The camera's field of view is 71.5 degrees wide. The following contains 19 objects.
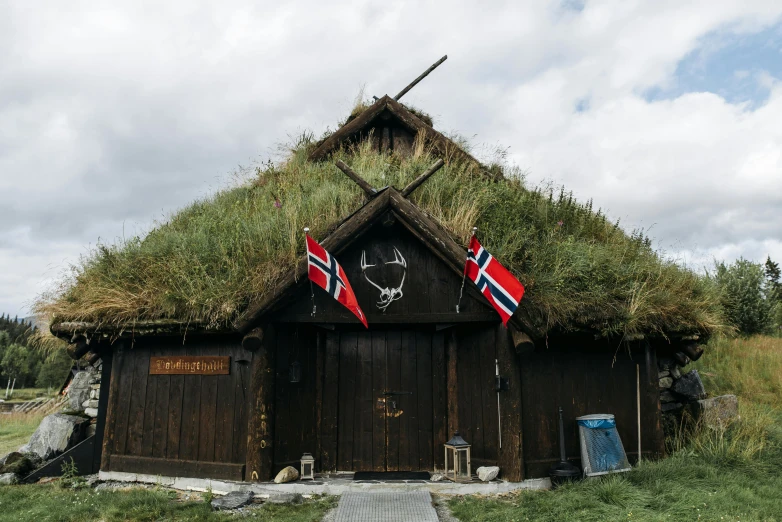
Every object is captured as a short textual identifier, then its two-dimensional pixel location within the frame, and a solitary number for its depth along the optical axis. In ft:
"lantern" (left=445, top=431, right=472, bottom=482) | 22.17
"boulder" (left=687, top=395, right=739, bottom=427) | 26.27
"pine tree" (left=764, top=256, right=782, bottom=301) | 146.10
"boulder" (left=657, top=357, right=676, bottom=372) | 27.22
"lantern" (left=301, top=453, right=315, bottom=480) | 22.84
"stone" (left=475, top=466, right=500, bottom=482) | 21.76
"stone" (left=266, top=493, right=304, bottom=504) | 20.21
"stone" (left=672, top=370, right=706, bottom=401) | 27.63
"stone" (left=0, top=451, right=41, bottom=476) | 24.98
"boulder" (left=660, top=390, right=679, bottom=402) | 27.43
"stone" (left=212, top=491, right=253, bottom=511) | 19.47
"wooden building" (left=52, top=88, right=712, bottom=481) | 22.49
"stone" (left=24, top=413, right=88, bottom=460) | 26.53
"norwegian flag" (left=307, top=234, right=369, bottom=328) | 20.77
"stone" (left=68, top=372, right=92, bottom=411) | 29.53
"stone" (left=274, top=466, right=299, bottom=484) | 21.79
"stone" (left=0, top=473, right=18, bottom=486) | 24.23
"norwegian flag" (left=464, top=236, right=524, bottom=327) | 20.22
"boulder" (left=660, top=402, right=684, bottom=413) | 27.43
